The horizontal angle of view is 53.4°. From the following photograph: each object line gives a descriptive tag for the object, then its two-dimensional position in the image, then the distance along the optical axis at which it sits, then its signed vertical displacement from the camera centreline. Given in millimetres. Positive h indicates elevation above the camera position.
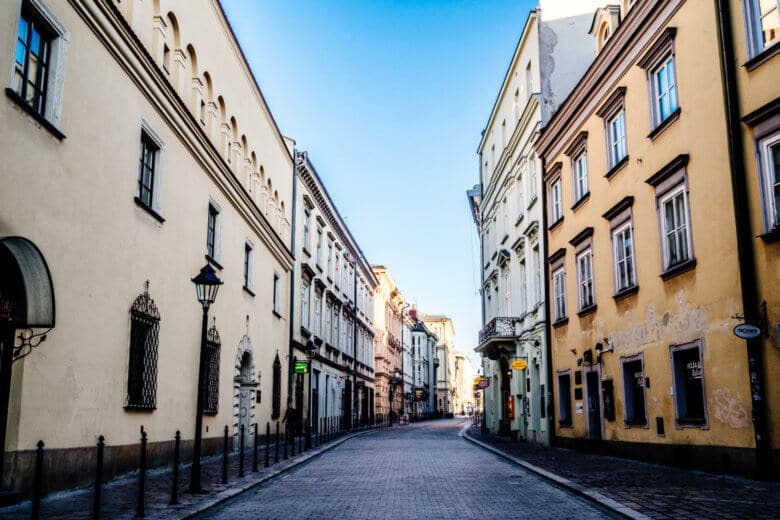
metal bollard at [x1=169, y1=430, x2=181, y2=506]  10554 -1013
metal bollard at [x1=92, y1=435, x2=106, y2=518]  7875 -726
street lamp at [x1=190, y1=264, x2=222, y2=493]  12031 +1821
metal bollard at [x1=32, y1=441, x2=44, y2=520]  6734 -621
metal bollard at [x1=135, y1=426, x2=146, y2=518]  9219 -938
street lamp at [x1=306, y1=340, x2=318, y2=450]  29344 +2268
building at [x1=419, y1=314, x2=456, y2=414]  130500 +7988
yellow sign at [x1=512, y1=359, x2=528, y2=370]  28312 +1603
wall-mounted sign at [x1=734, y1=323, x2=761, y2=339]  12461 +1212
